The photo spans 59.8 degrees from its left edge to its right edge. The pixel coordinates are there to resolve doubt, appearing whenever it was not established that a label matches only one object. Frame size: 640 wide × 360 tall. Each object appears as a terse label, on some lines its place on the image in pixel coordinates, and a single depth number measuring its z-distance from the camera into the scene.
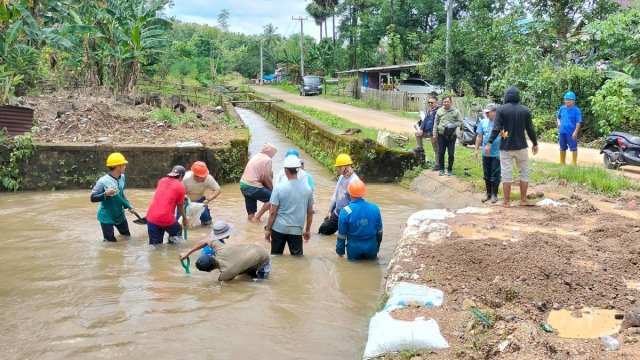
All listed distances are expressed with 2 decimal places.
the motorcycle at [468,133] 15.71
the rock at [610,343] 3.50
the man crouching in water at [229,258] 6.04
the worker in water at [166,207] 7.24
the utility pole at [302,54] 55.62
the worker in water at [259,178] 8.90
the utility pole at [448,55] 25.08
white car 33.44
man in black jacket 7.60
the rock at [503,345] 3.60
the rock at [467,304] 4.48
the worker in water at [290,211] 6.81
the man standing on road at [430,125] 11.19
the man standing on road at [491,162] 8.44
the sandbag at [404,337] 3.81
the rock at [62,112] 14.41
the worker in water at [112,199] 7.14
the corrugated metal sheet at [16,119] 11.73
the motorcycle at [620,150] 11.10
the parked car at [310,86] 44.31
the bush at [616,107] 14.89
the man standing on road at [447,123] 10.47
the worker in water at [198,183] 8.55
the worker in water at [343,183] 7.76
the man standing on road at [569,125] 10.81
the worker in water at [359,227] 6.66
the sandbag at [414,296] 4.56
